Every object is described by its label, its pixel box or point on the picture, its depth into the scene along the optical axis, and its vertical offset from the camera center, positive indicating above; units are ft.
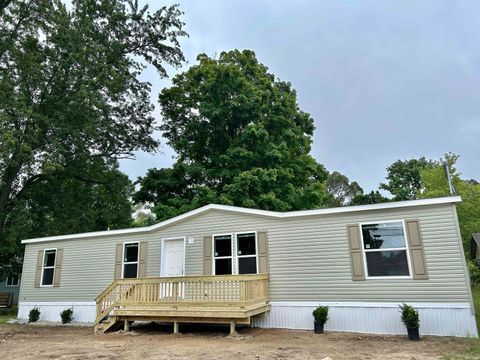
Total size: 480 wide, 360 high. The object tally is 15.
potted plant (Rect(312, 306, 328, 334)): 25.82 -3.67
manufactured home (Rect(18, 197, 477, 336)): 24.18 -0.08
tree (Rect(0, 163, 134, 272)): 55.62 +11.55
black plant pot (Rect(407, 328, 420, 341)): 22.47 -4.39
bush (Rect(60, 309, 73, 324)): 35.76 -4.23
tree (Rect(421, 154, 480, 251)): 61.87 +12.86
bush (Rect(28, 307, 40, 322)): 37.50 -4.27
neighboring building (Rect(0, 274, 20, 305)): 77.66 -2.36
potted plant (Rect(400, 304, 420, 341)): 22.52 -3.63
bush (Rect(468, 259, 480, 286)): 57.66 -1.21
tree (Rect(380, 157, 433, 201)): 109.81 +28.60
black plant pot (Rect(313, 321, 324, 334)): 25.83 -4.42
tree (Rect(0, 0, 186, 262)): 49.37 +28.48
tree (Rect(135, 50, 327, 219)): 52.65 +21.03
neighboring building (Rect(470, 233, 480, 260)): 64.18 +3.45
